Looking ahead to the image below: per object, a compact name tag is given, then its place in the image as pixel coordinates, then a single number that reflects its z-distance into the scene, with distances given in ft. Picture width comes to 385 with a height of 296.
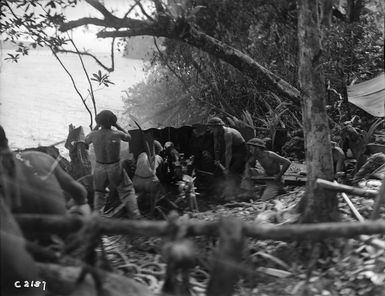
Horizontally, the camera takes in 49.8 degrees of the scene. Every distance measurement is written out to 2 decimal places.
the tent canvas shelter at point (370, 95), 32.58
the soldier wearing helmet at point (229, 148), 26.32
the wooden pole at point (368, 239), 11.78
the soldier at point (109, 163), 19.56
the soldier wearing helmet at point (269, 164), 23.47
